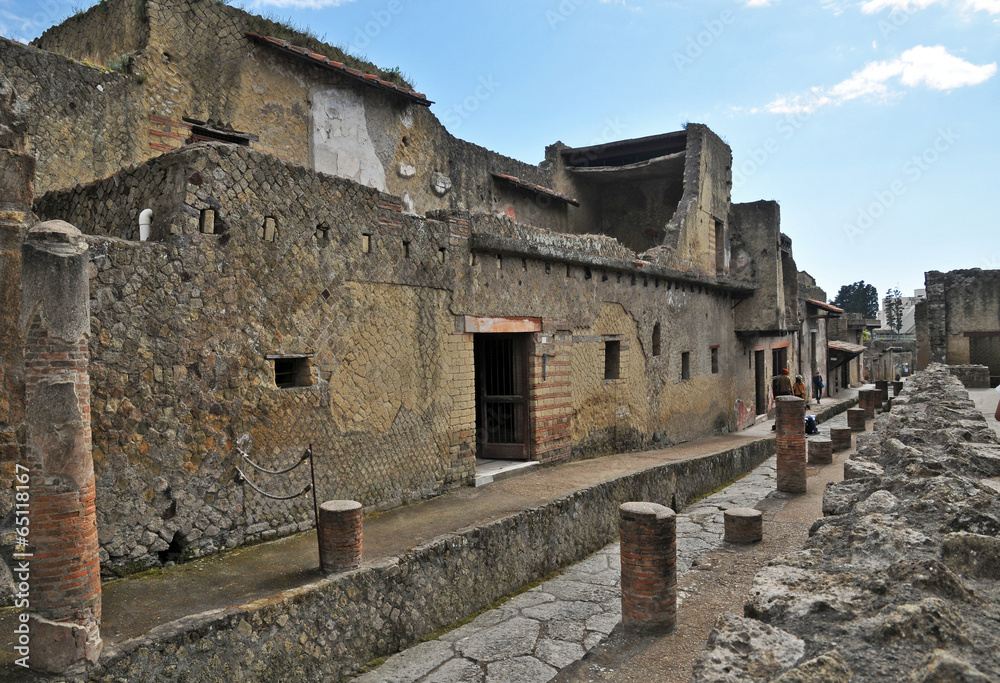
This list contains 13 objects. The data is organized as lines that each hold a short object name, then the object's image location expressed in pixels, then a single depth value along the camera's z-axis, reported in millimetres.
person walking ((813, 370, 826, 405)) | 20198
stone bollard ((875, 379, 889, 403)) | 15775
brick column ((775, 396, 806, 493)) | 7855
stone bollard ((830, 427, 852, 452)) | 11008
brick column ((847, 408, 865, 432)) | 12891
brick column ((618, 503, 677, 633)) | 4531
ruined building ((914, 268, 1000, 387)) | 14633
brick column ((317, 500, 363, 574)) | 4328
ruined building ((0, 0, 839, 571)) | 4336
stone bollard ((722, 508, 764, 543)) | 6035
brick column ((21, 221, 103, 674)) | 3066
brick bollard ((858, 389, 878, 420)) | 14516
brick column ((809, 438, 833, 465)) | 9742
